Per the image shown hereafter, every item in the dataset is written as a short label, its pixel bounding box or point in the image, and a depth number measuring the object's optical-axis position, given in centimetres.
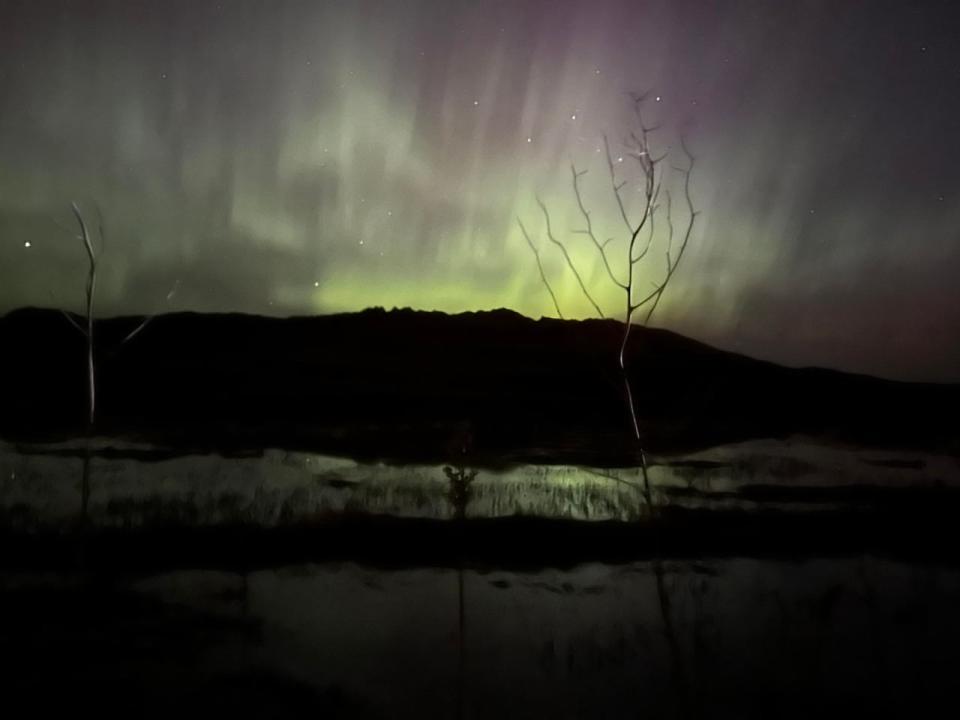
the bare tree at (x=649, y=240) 710
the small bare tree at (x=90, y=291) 698
